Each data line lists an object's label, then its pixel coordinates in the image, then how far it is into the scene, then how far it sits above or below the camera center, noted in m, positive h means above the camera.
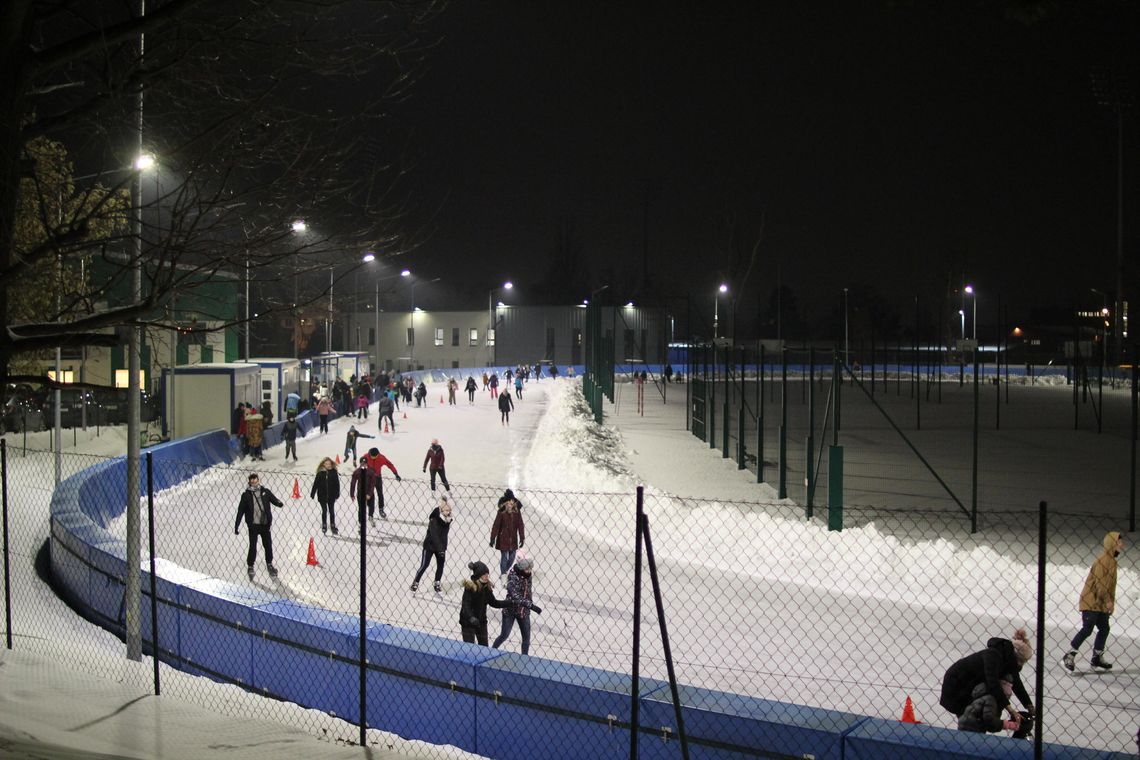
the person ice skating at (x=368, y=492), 16.20 -2.38
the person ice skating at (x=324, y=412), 31.45 -1.93
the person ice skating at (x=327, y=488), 16.27 -2.24
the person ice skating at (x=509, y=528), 12.79 -2.28
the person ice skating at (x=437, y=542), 12.74 -2.43
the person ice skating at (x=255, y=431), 25.06 -2.01
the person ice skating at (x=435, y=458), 19.98 -2.15
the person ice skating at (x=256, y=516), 13.55 -2.24
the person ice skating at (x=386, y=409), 32.84 -1.92
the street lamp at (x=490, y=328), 76.54 +1.84
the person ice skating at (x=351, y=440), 22.85 -2.05
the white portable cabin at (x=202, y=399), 27.25 -1.32
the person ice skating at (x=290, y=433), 25.12 -2.07
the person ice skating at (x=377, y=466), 17.23 -2.02
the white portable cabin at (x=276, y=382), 32.91 -1.09
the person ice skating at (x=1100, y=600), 9.67 -2.40
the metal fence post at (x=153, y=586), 7.63 -1.86
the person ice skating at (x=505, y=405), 35.56 -1.93
